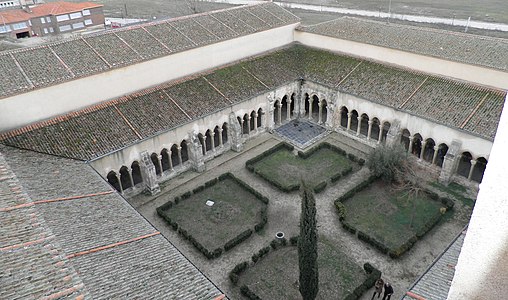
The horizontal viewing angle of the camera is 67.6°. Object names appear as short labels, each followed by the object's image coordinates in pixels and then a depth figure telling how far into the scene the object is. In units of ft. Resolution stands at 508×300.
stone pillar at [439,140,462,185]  93.04
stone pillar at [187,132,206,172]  102.27
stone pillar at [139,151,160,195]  93.61
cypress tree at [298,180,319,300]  56.49
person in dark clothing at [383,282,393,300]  66.44
